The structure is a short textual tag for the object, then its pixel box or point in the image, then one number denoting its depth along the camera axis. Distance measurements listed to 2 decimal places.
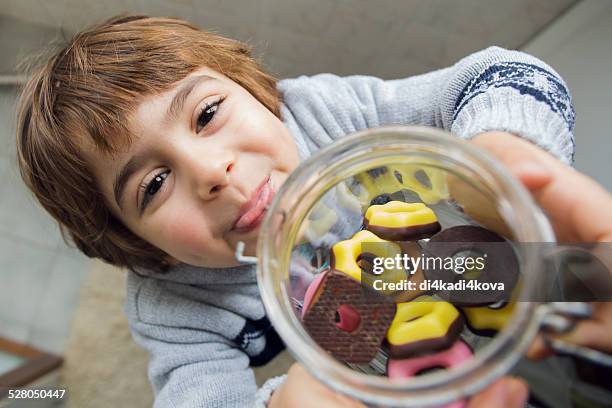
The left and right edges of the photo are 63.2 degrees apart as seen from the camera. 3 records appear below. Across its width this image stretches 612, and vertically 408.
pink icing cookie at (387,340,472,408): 0.24
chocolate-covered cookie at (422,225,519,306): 0.25
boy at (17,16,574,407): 0.43
